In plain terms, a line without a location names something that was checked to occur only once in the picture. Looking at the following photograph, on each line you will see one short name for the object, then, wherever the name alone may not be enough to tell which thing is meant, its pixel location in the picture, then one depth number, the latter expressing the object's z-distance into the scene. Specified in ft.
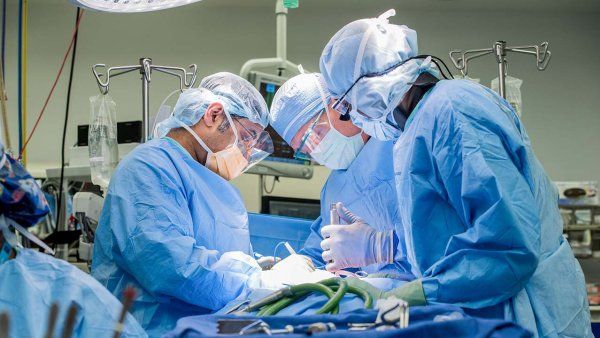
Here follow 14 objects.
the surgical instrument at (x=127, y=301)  2.57
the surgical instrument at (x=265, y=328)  3.68
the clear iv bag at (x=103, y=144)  9.30
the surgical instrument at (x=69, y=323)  2.42
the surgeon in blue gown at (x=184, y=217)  6.33
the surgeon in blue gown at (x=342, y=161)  7.16
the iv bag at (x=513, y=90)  9.96
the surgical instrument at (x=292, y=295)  4.66
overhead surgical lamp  6.56
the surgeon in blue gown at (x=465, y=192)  4.78
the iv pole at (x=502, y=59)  9.17
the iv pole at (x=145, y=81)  9.26
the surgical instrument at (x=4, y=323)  2.27
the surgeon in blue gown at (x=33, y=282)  4.58
